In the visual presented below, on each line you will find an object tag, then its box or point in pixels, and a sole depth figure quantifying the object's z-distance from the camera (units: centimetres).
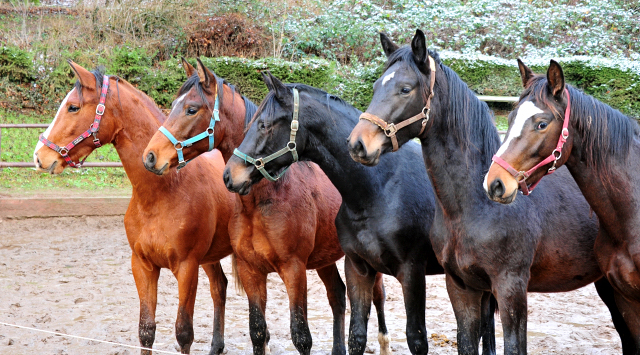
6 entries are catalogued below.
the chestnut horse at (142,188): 432
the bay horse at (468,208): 330
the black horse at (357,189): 384
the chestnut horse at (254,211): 423
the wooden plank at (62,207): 965
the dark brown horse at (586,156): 301
